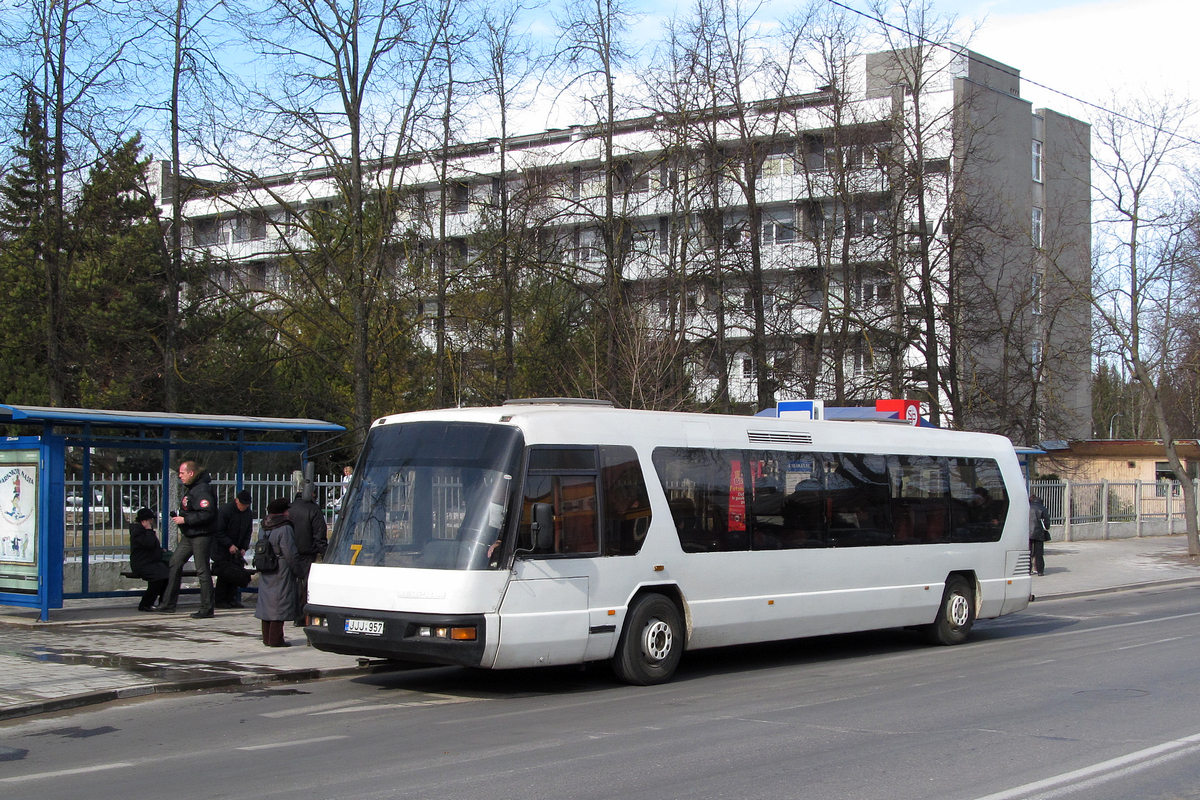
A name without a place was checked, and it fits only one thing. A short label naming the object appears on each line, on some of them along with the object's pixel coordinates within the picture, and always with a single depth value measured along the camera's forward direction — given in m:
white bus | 10.28
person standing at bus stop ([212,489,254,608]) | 15.69
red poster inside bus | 12.47
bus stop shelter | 14.41
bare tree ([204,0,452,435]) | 20.73
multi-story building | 25.25
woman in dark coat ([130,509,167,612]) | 15.50
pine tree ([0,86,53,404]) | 21.66
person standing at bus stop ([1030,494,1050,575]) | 24.77
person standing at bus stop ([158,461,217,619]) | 14.78
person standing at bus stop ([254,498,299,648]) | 12.78
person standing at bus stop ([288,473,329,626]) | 13.21
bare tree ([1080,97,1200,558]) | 30.31
